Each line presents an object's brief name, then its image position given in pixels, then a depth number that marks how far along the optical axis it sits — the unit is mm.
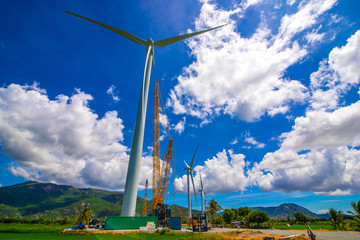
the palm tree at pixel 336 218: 59928
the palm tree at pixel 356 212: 47994
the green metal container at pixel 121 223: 42312
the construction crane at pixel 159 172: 84938
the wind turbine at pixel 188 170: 89325
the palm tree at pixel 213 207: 96438
